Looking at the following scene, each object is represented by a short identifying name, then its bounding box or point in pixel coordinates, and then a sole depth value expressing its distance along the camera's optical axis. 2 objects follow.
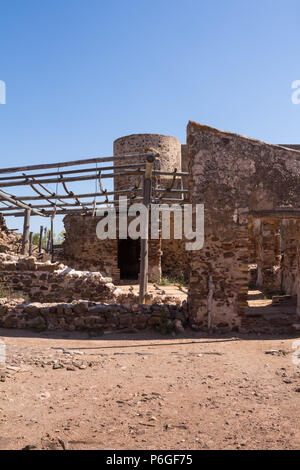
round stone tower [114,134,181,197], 21.41
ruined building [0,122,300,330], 6.71
